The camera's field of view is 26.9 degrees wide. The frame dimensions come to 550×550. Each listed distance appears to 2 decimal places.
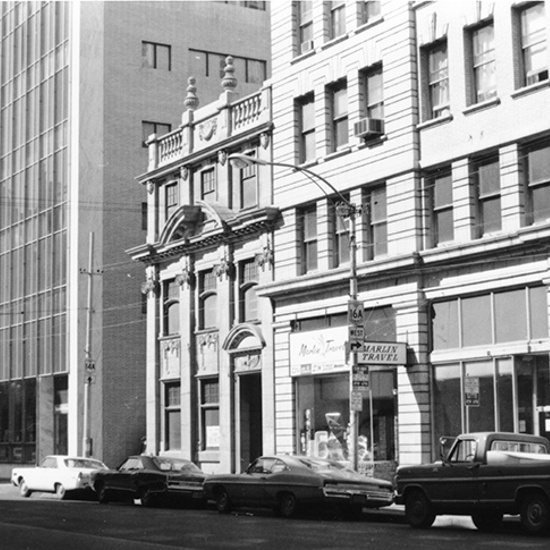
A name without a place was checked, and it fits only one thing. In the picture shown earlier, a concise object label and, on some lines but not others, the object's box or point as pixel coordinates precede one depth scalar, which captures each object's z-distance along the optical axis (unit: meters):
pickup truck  19.66
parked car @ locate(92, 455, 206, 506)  30.17
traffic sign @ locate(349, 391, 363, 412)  28.84
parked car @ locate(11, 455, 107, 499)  34.72
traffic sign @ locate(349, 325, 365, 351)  29.53
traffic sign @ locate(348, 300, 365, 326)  29.56
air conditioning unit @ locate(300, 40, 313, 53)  39.28
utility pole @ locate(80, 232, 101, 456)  45.38
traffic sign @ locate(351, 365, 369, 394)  29.02
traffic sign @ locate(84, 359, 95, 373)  46.12
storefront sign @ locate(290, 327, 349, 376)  36.31
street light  29.03
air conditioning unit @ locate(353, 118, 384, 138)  35.19
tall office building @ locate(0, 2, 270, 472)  54.12
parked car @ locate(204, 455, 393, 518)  24.52
